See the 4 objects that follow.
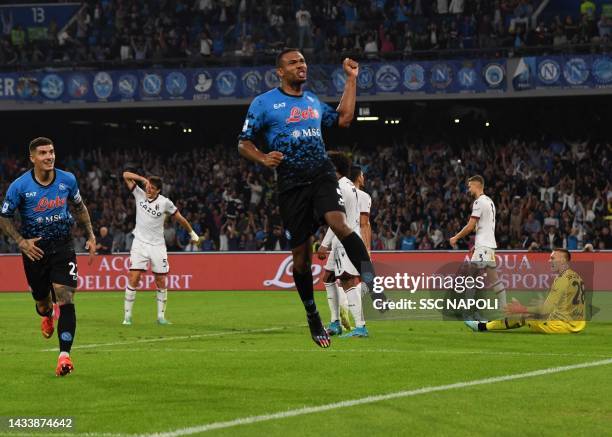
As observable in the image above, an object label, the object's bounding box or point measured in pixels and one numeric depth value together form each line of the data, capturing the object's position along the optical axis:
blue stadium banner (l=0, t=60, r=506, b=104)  38.22
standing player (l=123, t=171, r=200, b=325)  20.20
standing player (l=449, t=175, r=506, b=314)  18.62
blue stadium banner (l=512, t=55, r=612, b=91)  36.78
